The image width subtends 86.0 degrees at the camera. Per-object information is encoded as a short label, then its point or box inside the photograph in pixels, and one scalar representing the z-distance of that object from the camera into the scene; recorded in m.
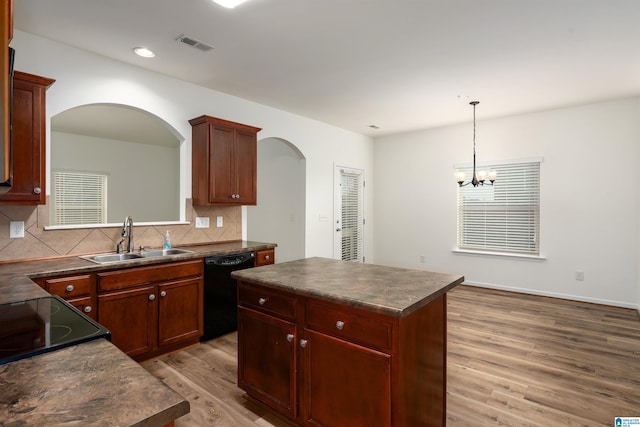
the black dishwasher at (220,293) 3.28
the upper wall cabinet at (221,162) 3.63
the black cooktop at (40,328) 1.04
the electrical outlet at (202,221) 3.86
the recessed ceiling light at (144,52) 3.01
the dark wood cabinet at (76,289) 2.34
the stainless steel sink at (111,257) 2.92
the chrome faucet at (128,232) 3.18
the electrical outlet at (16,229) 2.67
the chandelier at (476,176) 4.52
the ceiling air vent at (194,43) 2.83
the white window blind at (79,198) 6.42
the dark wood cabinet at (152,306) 2.65
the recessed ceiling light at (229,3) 2.31
